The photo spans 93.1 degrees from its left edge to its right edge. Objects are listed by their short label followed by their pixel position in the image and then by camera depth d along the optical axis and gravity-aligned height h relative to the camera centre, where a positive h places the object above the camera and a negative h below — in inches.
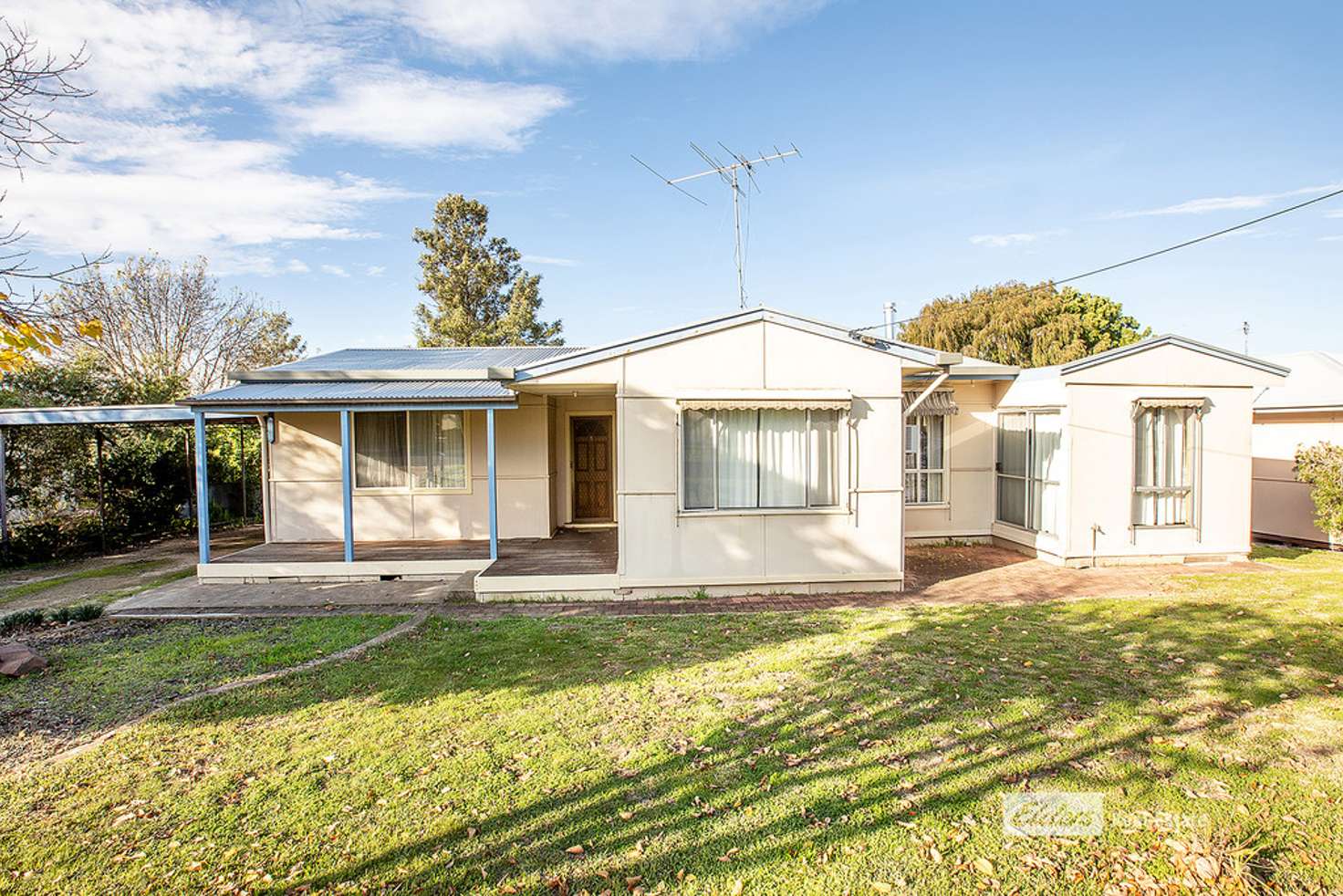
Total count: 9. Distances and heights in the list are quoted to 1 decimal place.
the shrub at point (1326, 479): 421.1 -34.3
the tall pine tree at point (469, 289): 1198.9 +270.2
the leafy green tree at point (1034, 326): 1259.8 +212.6
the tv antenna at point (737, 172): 386.9 +160.0
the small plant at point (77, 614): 308.3 -89.7
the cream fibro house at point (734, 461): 335.6 -19.8
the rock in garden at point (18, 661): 229.6 -84.4
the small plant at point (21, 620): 289.1 -88.4
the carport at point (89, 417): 445.1 +10.0
